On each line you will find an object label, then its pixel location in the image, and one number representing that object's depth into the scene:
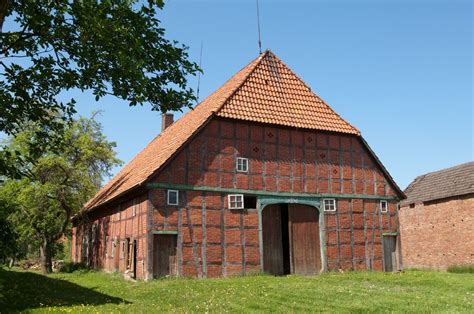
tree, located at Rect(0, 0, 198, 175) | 11.40
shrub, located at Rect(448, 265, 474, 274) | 27.88
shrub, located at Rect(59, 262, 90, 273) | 28.69
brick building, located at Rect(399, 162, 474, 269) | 29.41
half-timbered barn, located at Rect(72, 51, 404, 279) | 19.56
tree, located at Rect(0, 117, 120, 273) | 28.45
